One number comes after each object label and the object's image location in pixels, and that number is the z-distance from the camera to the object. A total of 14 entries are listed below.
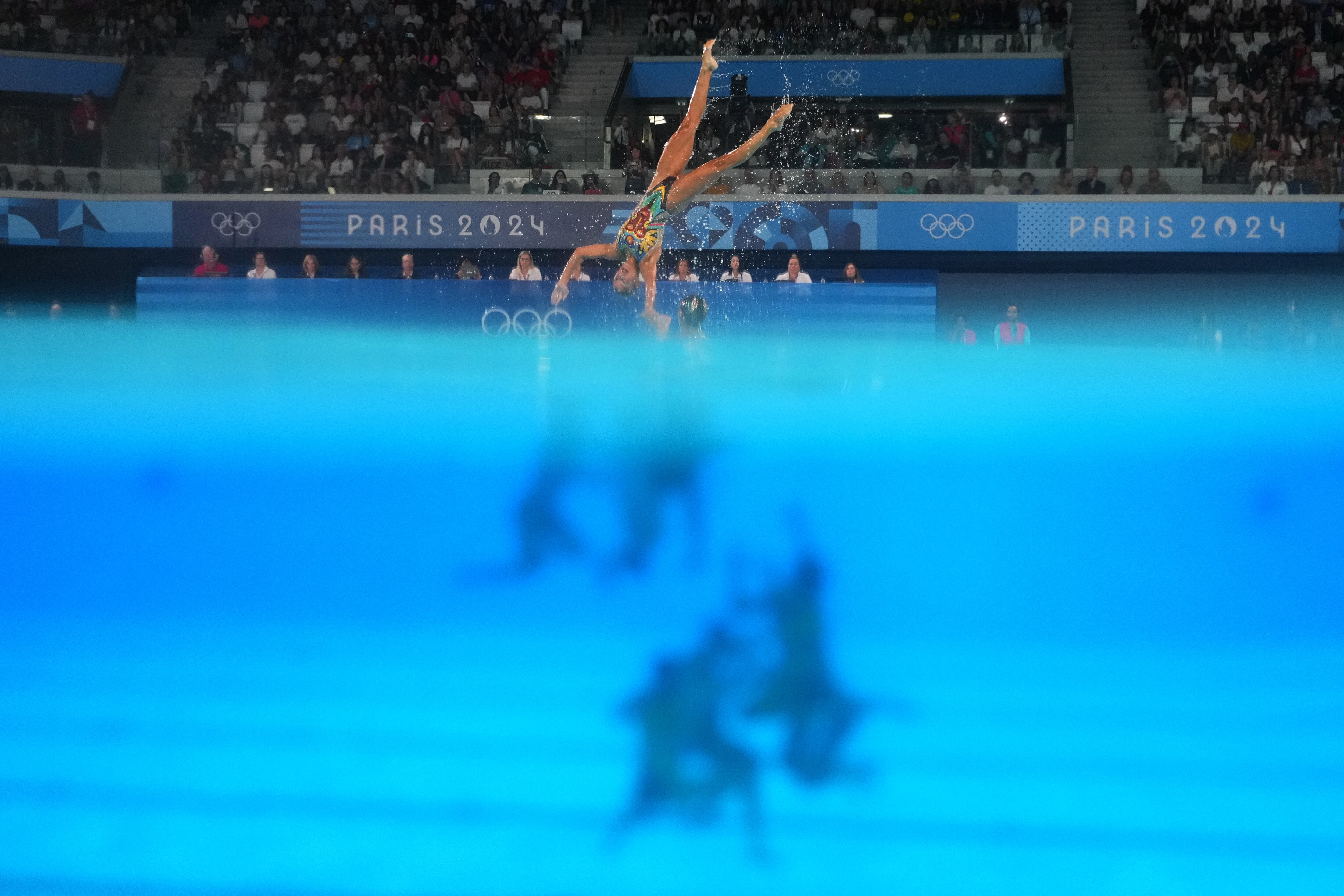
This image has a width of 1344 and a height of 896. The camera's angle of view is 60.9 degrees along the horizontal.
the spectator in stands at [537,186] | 19.05
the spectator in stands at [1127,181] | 17.95
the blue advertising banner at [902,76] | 21.41
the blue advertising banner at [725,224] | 17.81
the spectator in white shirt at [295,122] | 20.61
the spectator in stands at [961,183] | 18.31
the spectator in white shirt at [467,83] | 21.83
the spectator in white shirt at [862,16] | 22.12
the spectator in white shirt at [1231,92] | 19.28
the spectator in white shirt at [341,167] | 19.55
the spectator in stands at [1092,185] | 18.02
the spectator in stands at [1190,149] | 17.92
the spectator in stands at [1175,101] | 19.31
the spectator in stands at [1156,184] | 17.83
